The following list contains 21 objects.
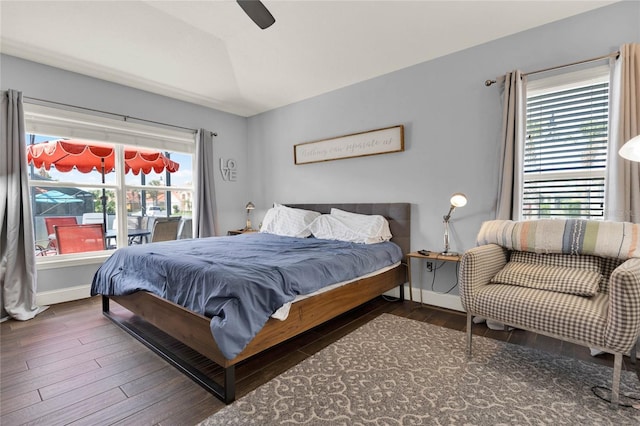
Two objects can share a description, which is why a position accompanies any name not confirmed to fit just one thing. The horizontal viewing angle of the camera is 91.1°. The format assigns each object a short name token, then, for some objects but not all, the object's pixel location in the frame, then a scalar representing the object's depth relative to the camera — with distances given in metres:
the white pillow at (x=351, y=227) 3.28
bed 1.76
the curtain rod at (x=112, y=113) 3.19
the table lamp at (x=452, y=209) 2.81
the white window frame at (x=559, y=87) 2.46
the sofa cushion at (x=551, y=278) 1.87
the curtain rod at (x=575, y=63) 2.31
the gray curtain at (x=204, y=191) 4.46
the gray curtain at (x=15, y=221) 2.93
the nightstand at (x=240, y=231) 4.79
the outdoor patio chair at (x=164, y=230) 4.14
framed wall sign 3.50
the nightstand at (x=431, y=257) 2.81
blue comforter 1.71
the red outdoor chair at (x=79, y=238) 3.51
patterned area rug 1.53
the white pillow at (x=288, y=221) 3.79
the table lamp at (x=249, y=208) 4.93
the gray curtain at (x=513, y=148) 2.65
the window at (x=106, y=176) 3.36
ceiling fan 1.86
